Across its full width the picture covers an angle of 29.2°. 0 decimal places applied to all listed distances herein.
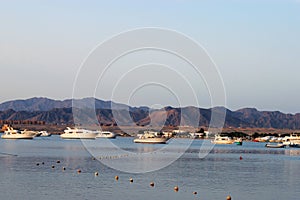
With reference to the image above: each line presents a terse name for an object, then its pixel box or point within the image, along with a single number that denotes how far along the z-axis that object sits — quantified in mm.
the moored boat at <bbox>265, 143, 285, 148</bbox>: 184588
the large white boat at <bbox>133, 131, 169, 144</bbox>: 182750
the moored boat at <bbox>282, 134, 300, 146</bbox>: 189988
